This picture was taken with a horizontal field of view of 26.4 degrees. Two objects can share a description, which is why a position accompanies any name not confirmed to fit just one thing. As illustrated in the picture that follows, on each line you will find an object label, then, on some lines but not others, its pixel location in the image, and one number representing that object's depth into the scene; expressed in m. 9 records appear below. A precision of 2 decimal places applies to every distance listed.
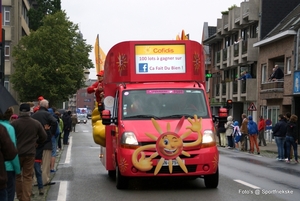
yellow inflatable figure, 14.33
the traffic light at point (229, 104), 13.50
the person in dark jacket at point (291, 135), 22.34
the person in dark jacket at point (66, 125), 32.78
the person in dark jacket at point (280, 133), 23.16
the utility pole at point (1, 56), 11.95
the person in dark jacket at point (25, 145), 10.16
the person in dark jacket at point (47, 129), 11.97
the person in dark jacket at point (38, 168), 11.62
